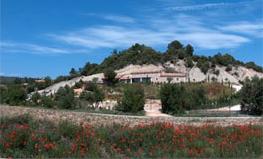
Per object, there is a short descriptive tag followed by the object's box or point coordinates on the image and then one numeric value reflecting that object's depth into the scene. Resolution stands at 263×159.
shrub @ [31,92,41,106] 60.32
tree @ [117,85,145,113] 54.09
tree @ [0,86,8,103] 50.64
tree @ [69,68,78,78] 157.88
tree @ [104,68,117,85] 114.69
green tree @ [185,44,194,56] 164.25
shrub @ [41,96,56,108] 56.41
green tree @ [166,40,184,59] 159.00
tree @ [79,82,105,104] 71.06
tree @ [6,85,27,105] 52.51
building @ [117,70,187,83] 130.38
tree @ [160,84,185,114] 57.09
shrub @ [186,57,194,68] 152.06
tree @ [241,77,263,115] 53.00
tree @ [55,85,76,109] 54.37
